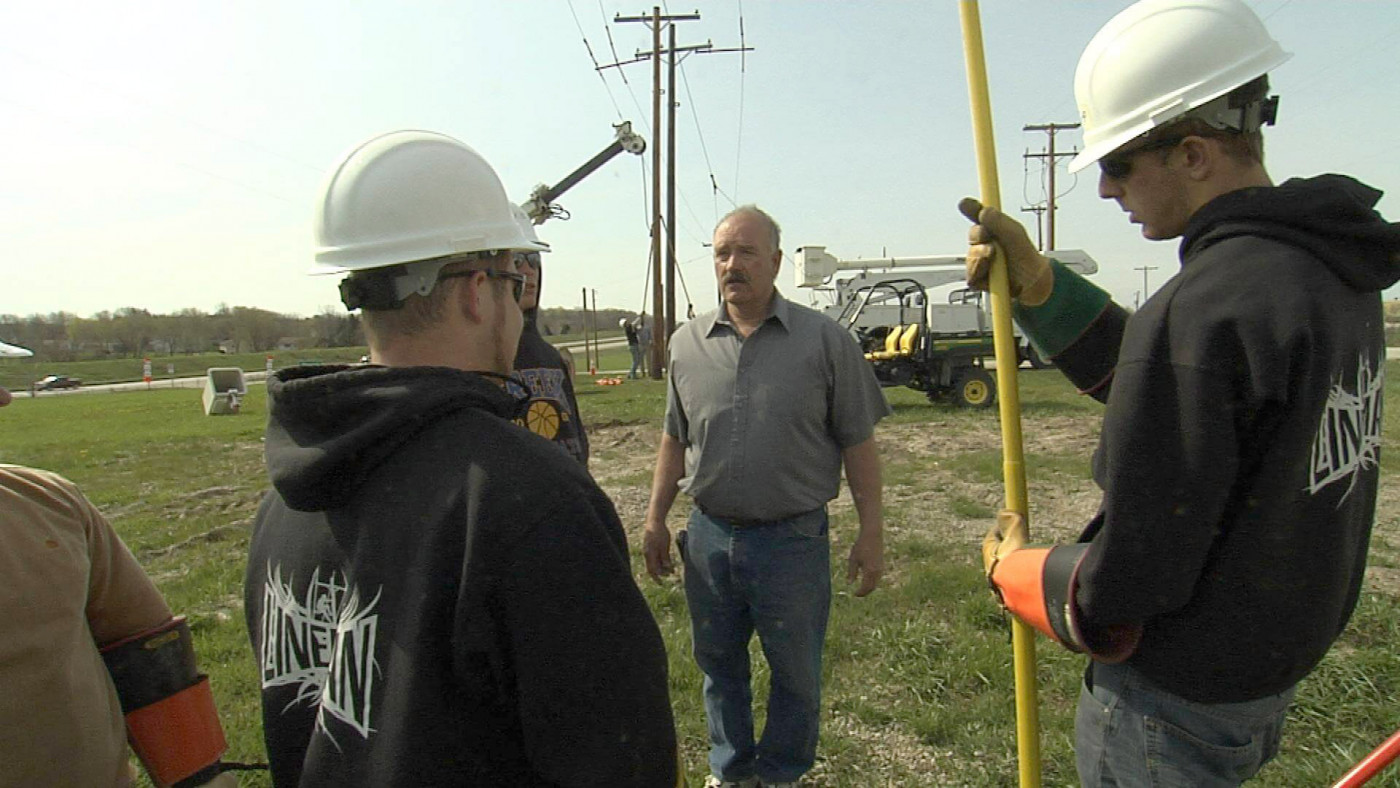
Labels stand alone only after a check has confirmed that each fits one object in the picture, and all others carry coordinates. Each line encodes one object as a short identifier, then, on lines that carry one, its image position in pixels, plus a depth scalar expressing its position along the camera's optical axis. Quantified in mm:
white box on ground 19109
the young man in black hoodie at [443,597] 1124
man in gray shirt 3062
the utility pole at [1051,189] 42125
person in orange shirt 1531
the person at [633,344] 24750
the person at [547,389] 3016
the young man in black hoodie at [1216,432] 1309
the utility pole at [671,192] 23641
